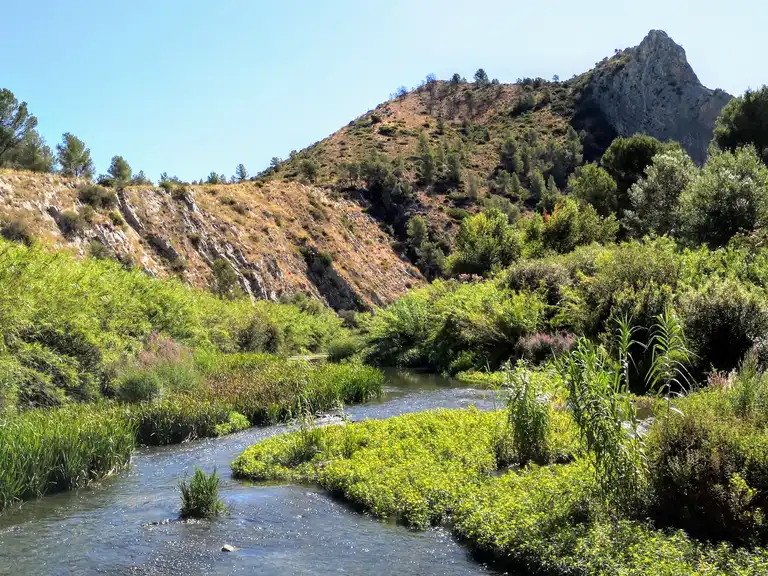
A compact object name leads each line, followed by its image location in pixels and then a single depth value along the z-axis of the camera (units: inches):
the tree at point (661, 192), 1576.0
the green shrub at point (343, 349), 1440.7
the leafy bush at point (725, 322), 683.4
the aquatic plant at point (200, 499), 366.6
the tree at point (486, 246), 1877.3
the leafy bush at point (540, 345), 933.2
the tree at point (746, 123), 1974.7
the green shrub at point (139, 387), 664.4
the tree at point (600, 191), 2033.7
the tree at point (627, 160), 2070.6
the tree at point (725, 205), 1152.2
